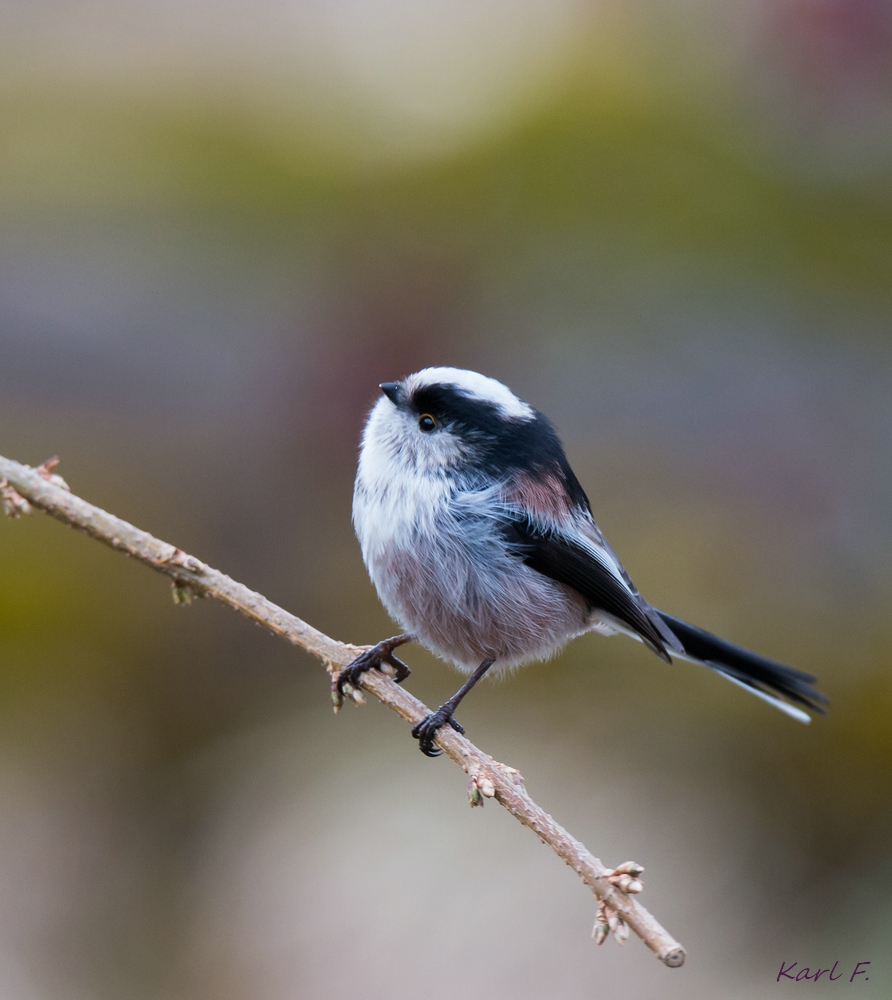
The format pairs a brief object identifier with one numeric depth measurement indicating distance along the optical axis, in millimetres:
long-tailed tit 4763
